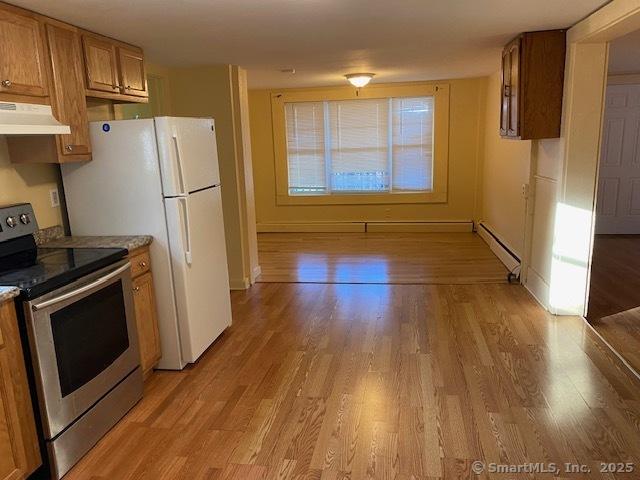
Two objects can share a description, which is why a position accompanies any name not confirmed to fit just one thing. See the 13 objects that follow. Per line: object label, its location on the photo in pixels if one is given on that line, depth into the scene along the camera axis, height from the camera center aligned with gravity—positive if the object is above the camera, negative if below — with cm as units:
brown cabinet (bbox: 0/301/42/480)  190 -101
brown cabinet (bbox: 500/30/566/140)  353 +43
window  704 +3
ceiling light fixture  539 +76
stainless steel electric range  205 -83
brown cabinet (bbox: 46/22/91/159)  266 +37
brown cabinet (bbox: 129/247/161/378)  281 -92
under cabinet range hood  221 +19
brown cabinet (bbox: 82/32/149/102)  297 +57
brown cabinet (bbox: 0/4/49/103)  233 +52
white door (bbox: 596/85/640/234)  635 -39
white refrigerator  285 -29
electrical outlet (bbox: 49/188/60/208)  304 -25
